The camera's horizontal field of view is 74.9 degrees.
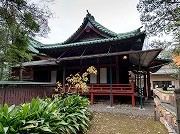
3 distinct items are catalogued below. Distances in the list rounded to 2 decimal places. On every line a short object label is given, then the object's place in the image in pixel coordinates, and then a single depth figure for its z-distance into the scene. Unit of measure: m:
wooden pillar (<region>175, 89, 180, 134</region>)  1.92
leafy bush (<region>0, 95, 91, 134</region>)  2.97
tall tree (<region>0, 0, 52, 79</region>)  7.24
